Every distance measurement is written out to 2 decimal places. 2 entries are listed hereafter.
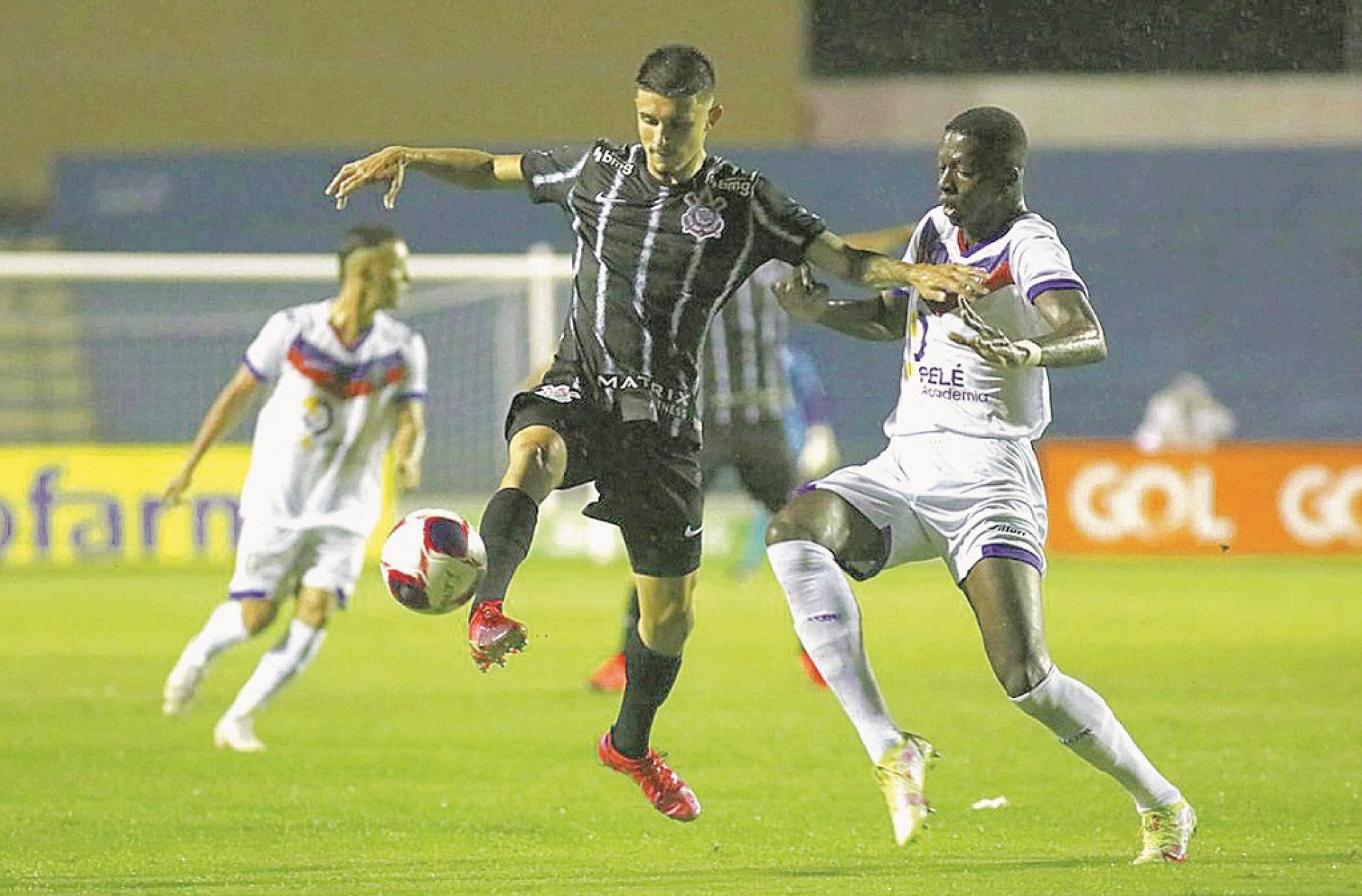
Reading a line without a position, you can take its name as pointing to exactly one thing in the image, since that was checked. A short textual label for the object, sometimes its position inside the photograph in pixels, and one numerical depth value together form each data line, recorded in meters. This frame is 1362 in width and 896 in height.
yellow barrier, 37.69
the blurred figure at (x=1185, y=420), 49.28
